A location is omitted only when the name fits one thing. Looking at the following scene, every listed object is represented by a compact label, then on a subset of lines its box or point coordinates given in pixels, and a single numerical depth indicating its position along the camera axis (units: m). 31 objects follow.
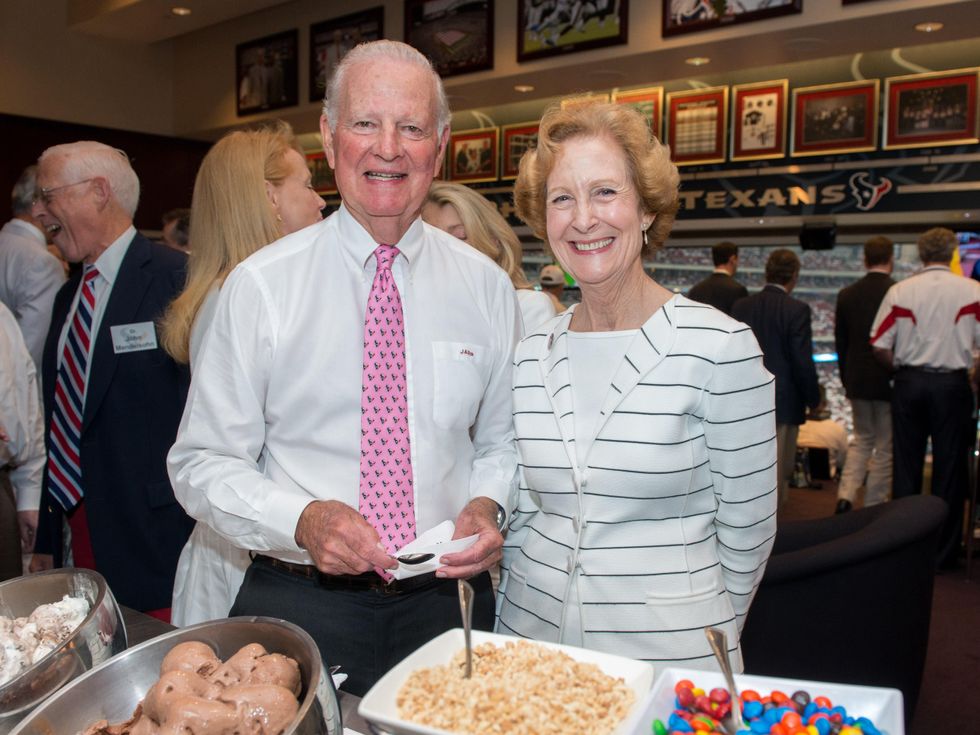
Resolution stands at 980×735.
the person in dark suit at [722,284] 6.44
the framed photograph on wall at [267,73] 7.54
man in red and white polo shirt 5.11
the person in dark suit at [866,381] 5.94
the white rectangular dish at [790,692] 0.96
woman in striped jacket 1.51
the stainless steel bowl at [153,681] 0.91
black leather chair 2.73
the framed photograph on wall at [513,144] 7.38
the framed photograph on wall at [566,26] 5.52
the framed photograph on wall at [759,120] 6.32
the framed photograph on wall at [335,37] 6.95
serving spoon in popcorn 1.12
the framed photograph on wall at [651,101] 6.71
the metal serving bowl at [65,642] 0.98
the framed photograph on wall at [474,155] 7.71
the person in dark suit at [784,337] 5.87
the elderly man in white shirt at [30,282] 4.32
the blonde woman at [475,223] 3.12
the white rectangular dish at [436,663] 0.96
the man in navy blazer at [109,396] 2.53
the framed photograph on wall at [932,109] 5.68
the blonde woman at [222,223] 2.03
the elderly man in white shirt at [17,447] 2.41
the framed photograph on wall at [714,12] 4.86
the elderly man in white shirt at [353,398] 1.53
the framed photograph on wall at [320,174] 8.77
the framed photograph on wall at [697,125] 6.52
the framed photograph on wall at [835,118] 6.02
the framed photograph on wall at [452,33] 6.19
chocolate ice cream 0.87
